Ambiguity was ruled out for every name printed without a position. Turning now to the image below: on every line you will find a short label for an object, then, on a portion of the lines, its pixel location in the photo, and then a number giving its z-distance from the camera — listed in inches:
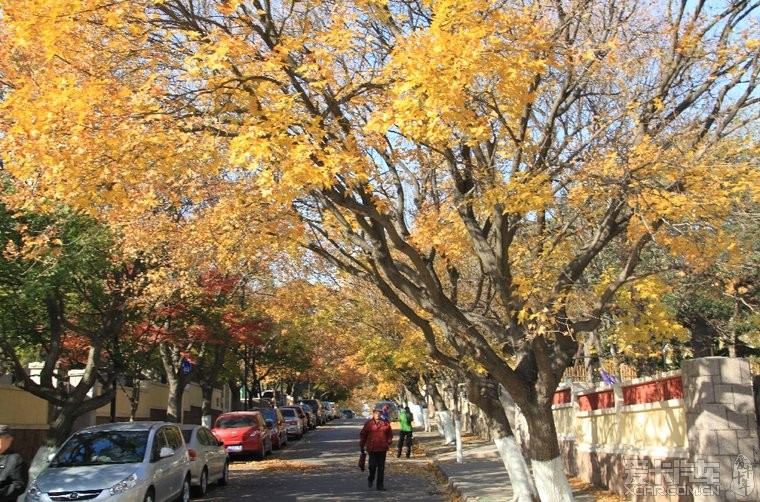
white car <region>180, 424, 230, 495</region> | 559.2
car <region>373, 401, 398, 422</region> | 1885.3
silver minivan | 386.6
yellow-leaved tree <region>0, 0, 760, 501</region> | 294.4
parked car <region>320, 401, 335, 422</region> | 2607.8
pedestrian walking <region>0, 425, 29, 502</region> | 242.1
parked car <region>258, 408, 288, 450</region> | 1081.3
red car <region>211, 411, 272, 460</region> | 882.1
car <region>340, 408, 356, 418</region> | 4355.3
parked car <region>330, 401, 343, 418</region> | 3272.6
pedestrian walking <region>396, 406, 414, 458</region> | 910.1
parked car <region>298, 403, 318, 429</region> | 1766.0
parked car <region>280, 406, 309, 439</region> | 1379.2
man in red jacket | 589.3
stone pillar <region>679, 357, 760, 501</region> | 358.6
